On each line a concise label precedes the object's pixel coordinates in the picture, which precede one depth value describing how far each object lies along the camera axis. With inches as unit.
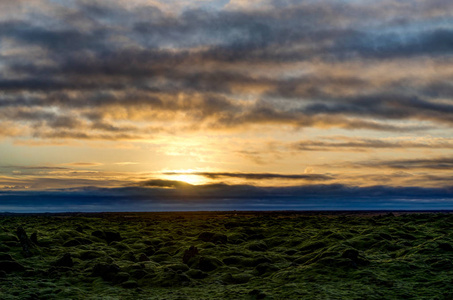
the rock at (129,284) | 873.5
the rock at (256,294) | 735.1
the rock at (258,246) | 1336.1
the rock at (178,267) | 1006.4
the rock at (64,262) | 1025.5
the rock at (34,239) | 1234.1
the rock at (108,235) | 1605.6
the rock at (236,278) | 908.6
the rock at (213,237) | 1455.5
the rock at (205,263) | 1039.5
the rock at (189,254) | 1119.4
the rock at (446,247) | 1048.7
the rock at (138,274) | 946.7
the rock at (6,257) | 990.8
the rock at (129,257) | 1200.8
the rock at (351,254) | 954.7
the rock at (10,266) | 945.3
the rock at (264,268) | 978.6
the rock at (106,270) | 931.3
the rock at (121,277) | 909.8
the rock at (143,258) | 1169.4
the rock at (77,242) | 1367.6
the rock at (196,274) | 958.4
